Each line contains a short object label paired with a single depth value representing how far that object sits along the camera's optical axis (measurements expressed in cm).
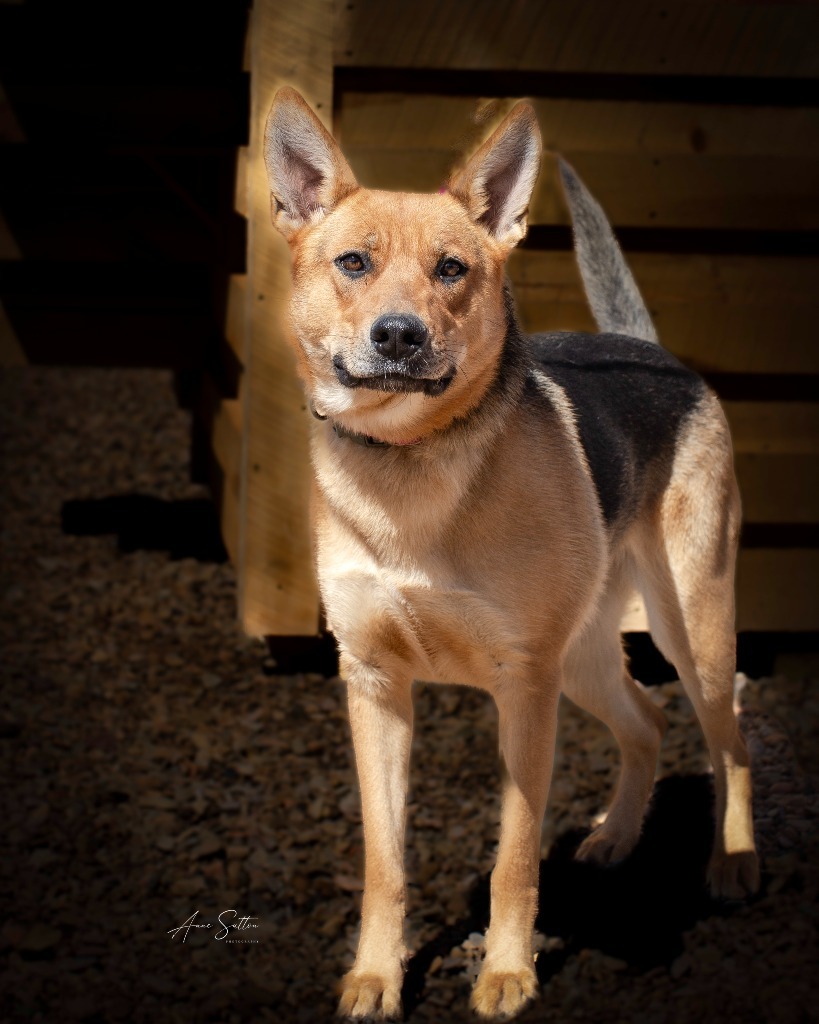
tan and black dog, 301
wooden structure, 460
